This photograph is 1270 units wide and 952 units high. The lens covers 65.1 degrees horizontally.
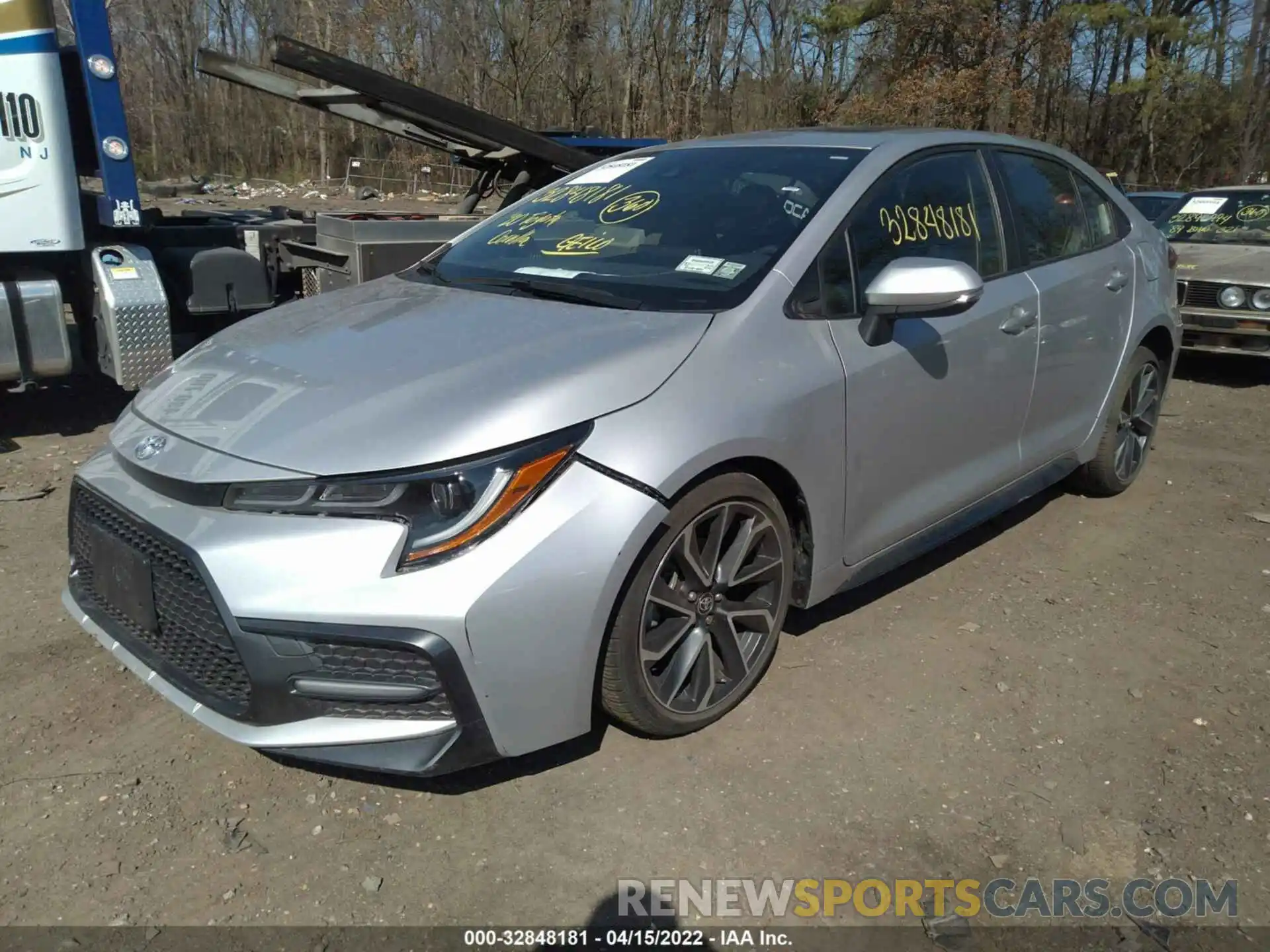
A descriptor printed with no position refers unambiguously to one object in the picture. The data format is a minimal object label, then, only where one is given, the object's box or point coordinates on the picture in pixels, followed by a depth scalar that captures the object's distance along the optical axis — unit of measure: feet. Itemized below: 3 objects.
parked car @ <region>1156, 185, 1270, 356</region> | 25.66
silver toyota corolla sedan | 7.57
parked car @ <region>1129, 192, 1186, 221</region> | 40.01
